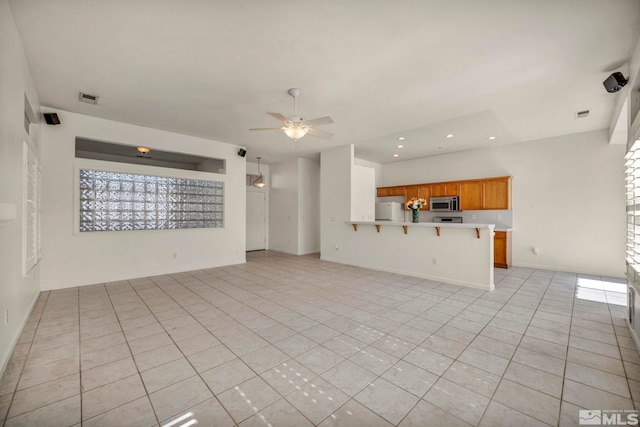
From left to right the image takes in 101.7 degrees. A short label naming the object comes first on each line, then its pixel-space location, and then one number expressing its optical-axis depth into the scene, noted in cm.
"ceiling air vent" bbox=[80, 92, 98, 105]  370
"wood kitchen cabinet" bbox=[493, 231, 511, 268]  575
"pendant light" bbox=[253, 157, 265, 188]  816
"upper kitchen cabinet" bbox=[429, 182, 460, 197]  674
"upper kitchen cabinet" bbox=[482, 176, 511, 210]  601
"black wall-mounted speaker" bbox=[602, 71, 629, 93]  274
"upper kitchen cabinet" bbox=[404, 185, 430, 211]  727
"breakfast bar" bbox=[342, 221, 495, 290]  424
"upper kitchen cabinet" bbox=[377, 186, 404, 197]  785
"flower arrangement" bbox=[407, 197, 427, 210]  511
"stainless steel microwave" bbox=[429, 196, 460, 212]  671
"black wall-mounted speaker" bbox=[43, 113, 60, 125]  398
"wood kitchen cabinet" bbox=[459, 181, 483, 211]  641
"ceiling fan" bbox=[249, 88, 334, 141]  334
